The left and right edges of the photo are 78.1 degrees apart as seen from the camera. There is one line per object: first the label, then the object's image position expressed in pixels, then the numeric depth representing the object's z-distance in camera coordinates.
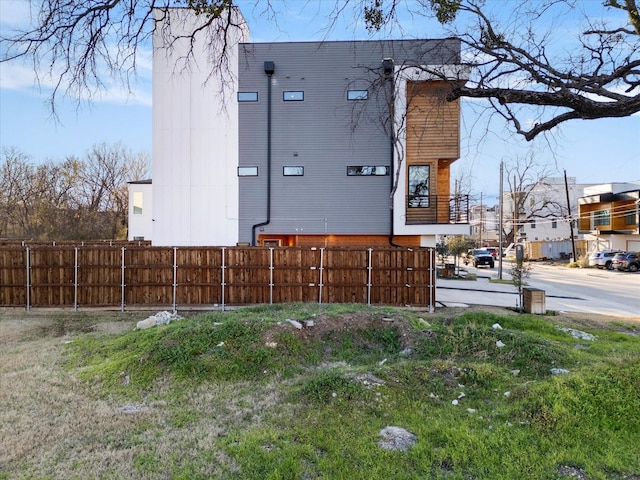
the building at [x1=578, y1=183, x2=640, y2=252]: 35.38
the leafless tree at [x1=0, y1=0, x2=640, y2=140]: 3.03
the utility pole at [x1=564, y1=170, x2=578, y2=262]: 37.51
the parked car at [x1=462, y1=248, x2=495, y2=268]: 35.47
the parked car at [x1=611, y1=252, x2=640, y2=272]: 29.75
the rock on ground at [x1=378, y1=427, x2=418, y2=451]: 3.43
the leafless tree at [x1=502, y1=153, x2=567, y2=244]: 47.84
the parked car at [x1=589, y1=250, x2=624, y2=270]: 32.34
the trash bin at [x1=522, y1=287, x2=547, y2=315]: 11.66
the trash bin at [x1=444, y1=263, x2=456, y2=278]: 23.84
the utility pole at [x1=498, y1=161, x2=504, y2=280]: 23.14
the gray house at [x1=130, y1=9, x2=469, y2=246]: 14.78
